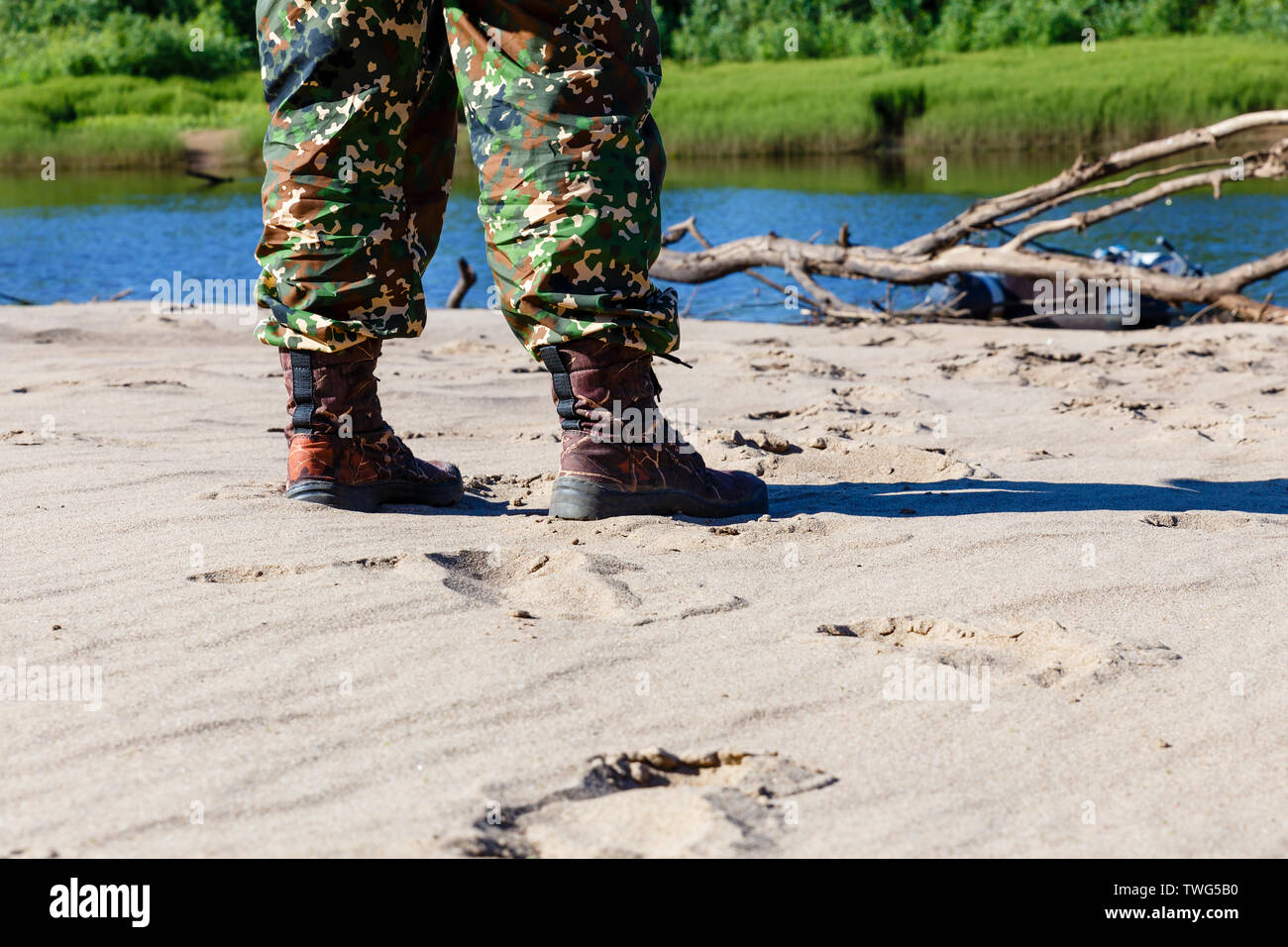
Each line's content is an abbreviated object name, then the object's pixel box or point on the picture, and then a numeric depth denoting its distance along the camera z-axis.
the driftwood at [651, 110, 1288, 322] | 6.17
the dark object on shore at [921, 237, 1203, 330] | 6.90
